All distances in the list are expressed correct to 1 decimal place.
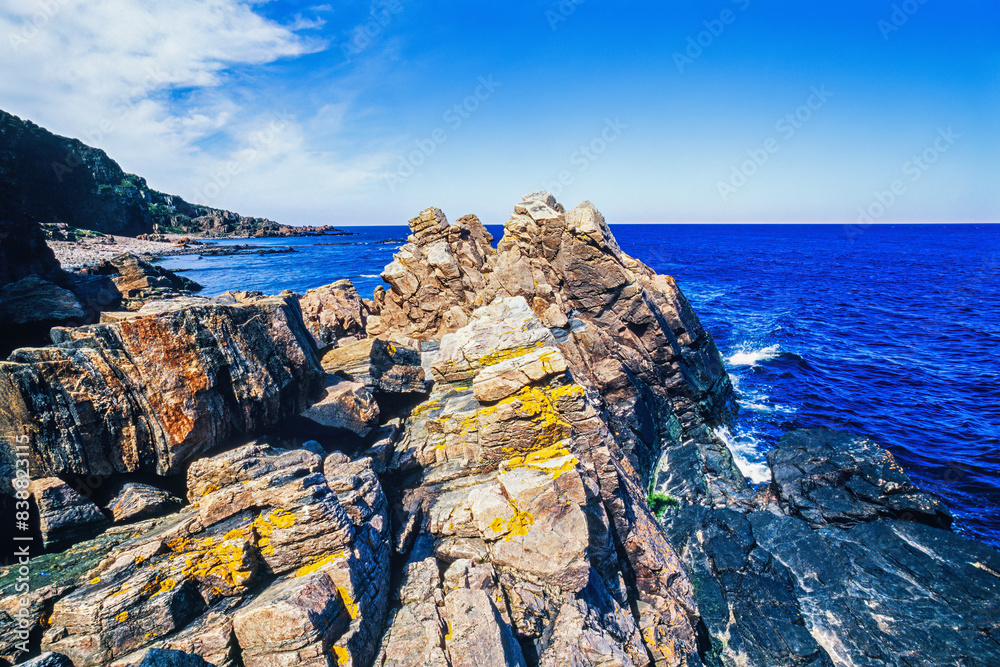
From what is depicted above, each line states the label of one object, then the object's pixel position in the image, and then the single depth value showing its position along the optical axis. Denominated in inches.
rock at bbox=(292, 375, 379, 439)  594.9
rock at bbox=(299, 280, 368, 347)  1299.2
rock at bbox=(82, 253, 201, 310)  1318.9
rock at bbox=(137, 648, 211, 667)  290.5
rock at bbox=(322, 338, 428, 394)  727.1
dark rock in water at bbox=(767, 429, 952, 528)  839.1
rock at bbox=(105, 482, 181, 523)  419.2
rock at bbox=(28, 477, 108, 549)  381.4
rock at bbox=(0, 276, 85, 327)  595.2
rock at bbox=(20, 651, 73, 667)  288.5
